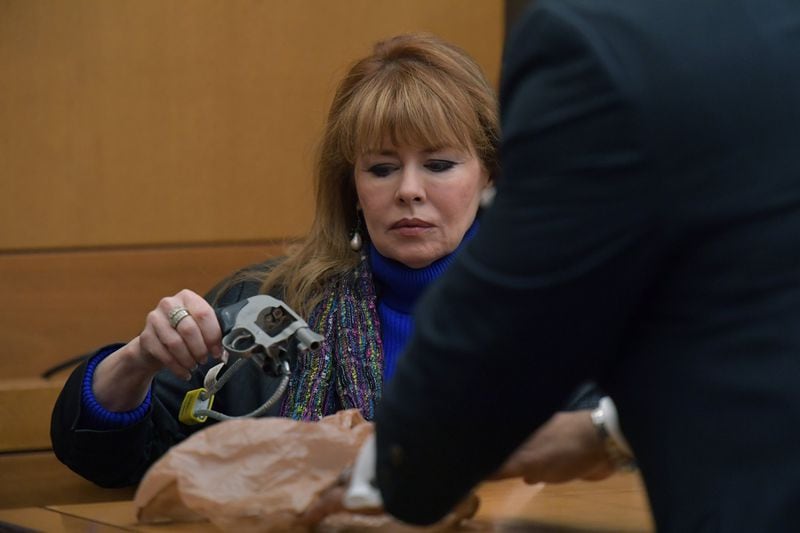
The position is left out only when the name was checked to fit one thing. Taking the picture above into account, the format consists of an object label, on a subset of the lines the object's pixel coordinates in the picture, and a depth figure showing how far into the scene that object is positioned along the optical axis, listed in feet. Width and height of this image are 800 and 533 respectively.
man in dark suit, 8.48
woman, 11.61
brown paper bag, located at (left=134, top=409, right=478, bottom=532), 10.19
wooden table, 10.30
